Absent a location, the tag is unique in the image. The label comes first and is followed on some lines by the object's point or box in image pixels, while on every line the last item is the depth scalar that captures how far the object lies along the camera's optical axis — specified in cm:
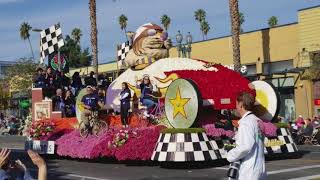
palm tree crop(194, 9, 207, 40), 7362
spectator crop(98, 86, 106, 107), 1722
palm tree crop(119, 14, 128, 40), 7606
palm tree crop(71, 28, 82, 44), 8419
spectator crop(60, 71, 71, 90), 2022
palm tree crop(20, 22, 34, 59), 7462
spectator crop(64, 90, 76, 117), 1892
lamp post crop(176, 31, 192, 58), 2664
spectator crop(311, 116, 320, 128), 2479
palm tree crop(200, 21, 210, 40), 7438
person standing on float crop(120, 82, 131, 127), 1591
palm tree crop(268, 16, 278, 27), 7066
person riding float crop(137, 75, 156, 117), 1562
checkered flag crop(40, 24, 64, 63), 2331
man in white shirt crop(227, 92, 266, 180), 593
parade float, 1391
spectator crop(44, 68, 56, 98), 1972
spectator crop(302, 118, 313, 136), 2372
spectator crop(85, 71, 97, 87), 1968
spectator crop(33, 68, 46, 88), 1978
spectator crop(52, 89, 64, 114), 1898
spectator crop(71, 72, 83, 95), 2055
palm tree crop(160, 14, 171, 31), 7538
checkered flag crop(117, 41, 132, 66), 2302
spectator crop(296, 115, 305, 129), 2550
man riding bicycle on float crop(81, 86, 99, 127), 1638
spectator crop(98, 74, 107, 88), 1962
